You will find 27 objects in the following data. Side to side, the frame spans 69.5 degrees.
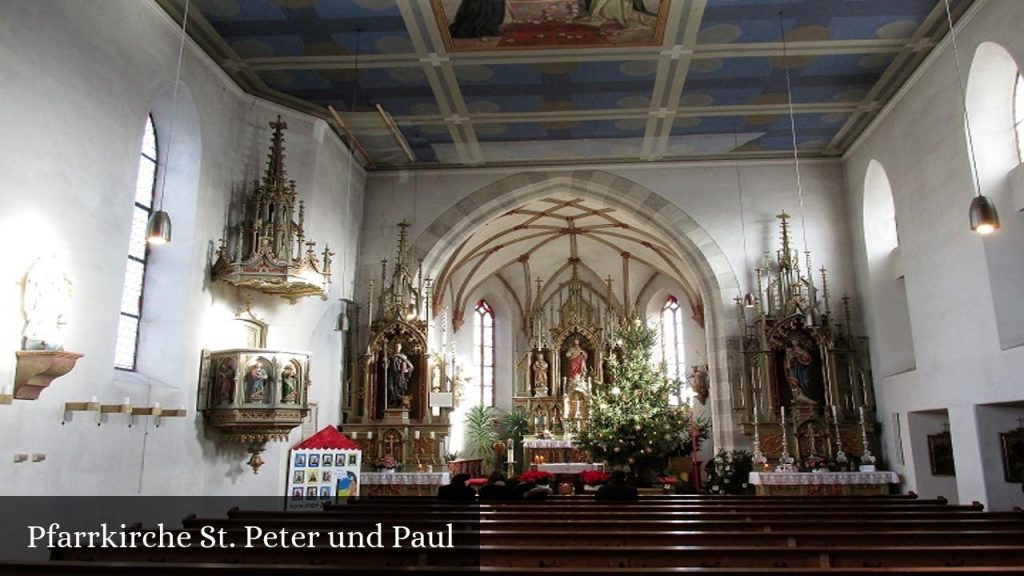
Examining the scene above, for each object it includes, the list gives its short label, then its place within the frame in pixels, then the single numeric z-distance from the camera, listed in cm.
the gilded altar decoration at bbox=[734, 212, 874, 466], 1367
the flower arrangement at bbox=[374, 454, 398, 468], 1367
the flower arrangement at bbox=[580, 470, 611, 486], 1480
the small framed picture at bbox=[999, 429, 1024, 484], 972
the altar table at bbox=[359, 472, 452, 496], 1340
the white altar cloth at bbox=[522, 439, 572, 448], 1936
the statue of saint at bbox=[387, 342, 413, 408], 1452
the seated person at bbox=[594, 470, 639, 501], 939
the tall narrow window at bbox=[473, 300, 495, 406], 2434
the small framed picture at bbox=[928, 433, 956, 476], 1159
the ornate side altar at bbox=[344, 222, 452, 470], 1426
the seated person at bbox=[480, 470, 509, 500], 978
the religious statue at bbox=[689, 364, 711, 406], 2172
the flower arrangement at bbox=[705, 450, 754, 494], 1368
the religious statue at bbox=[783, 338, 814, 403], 1388
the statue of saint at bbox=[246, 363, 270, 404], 1016
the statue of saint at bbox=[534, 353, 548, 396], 2238
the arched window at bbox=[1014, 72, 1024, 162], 985
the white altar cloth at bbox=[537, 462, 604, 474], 1742
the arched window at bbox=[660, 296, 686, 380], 2361
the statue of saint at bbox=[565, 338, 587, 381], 2253
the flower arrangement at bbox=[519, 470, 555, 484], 1458
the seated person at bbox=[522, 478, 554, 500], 977
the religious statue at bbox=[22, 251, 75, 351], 680
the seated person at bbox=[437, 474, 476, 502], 891
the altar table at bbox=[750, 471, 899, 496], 1266
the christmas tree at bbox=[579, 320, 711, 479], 1410
